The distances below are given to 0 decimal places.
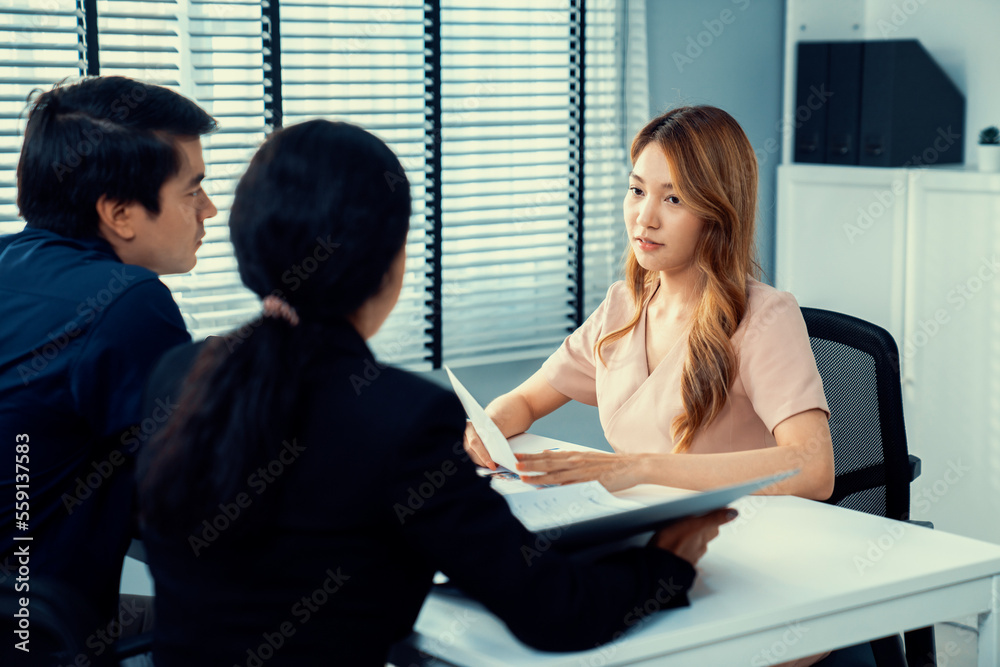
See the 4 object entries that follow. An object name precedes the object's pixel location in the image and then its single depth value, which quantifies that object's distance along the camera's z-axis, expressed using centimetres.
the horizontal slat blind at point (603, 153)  316
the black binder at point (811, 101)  322
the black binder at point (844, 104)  311
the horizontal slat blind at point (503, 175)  302
